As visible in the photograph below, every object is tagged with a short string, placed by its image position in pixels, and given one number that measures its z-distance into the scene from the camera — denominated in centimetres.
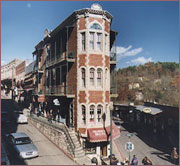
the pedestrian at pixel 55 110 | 2530
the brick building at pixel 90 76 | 1936
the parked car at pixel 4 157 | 1471
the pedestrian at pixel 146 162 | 1643
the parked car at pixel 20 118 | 2670
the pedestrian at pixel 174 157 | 1875
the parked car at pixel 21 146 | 1580
